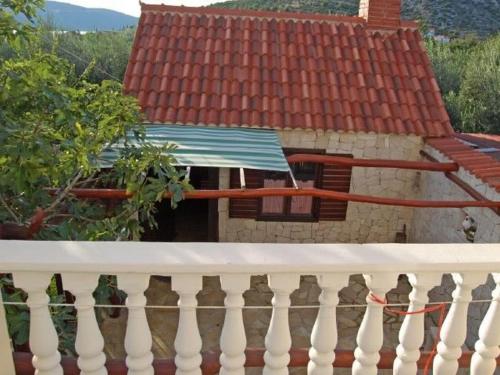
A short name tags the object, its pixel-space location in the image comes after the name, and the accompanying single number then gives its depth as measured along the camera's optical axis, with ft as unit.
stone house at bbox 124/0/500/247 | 32.35
